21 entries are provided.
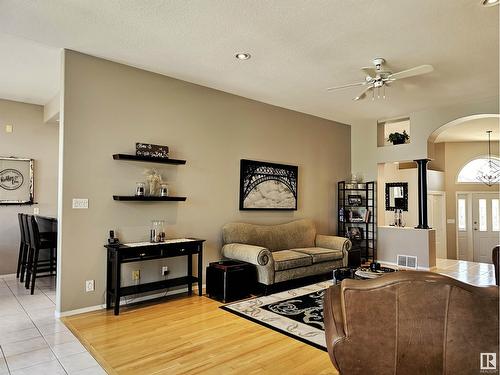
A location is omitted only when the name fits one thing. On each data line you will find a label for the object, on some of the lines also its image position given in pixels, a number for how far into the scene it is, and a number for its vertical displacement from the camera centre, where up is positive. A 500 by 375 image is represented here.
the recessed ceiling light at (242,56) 3.88 +1.67
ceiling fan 3.77 +1.44
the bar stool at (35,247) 4.52 -0.71
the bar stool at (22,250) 5.00 -0.85
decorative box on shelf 4.21 +0.61
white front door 9.62 -0.75
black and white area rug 3.22 -1.31
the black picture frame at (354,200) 7.04 -0.05
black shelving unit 6.92 -0.36
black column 6.29 +0.12
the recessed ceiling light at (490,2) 2.80 +1.66
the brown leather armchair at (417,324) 1.59 -0.62
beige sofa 4.51 -0.81
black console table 3.75 -0.71
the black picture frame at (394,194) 7.43 +0.09
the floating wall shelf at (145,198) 4.02 -0.01
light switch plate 3.80 -0.07
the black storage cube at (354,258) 6.07 -1.11
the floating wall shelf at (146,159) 4.03 +0.48
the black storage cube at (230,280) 4.25 -1.08
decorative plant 6.69 +1.21
